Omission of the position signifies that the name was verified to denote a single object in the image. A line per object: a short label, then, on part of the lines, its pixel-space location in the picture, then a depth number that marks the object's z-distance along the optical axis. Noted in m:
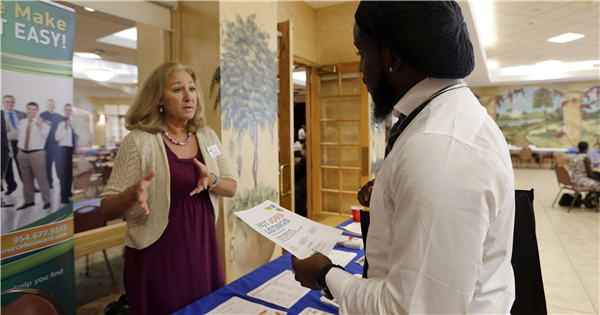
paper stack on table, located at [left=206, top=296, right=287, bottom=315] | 1.33
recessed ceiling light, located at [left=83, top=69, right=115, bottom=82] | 3.04
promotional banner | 1.76
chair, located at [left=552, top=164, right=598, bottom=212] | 6.86
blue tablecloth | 1.38
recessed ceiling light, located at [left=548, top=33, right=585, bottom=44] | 8.09
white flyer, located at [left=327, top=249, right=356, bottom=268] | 1.83
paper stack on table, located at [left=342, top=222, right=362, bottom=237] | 2.29
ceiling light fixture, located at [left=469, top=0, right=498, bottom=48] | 6.04
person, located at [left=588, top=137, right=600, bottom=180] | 9.57
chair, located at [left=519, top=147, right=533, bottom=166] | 15.04
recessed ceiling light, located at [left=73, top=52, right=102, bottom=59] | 3.06
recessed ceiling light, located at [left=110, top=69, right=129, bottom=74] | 3.23
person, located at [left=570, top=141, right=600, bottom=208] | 6.99
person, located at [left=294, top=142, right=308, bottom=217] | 5.70
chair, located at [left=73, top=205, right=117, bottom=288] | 2.99
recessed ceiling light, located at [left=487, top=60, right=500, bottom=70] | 11.66
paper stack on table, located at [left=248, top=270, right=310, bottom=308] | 1.43
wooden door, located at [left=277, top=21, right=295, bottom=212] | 3.75
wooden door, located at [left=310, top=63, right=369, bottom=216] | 5.37
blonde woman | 1.72
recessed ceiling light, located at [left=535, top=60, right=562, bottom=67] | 11.86
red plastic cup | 2.55
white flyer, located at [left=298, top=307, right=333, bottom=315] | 1.33
